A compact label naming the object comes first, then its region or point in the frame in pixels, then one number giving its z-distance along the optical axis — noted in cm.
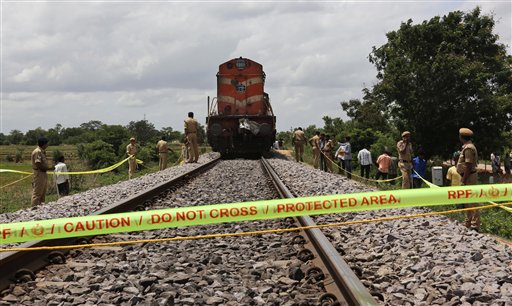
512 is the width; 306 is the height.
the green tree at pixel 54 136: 12688
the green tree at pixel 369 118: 3984
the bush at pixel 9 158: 6462
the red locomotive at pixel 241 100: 2150
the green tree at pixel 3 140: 13862
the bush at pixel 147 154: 3538
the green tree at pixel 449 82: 2588
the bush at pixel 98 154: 3444
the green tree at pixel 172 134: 9931
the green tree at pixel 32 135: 13025
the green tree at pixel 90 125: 15664
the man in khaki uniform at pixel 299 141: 2076
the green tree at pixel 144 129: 8269
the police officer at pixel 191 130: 1719
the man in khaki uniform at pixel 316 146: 1868
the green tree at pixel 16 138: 13890
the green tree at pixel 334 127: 3927
